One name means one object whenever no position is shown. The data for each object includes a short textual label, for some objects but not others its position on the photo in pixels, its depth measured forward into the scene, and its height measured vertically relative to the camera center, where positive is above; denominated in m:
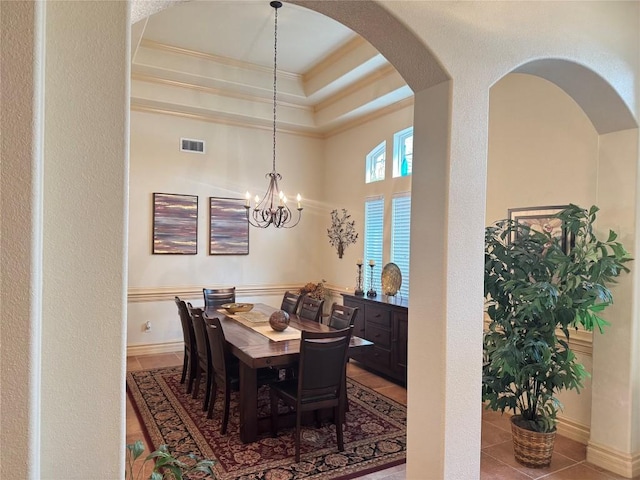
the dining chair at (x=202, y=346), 3.83 -1.08
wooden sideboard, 4.66 -1.13
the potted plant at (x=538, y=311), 2.84 -0.50
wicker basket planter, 3.02 -1.50
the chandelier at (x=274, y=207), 6.16 +0.40
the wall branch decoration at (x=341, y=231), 6.44 +0.05
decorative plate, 5.35 -0.55
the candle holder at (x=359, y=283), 5.56 -0.67
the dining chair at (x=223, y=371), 3.46 -1.23
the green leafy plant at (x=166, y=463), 1.44 -0.80
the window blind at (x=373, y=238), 5.91 -0.04
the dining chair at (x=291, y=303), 4.93 -0.83
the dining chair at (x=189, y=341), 4.32 -1.15
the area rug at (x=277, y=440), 2.99 -1.67
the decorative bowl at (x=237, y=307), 4.73 -0.86
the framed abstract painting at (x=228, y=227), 6.24 +0.07
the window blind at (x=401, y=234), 5.45 +0.02
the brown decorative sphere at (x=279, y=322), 3.89 -0.82
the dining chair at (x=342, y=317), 3.80 -0.78
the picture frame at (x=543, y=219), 3.62 +0.18
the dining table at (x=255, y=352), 3.16 -0.92
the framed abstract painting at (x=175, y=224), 5.88 +0.09
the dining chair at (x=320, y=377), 3.06 -1.07
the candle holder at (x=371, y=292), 5.41 -0.74
